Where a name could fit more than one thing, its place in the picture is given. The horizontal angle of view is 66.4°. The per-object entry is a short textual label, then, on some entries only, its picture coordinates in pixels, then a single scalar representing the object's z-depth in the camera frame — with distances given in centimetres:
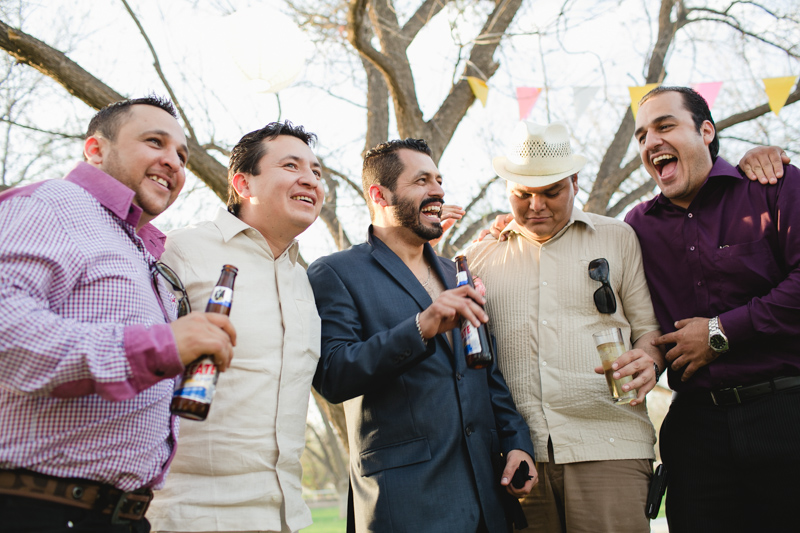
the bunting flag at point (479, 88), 698
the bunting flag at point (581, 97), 717
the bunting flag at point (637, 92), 543
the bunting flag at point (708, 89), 616
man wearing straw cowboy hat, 305
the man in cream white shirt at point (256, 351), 240
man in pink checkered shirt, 169
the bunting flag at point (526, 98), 691
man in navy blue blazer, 272
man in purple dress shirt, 294
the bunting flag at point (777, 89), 605
